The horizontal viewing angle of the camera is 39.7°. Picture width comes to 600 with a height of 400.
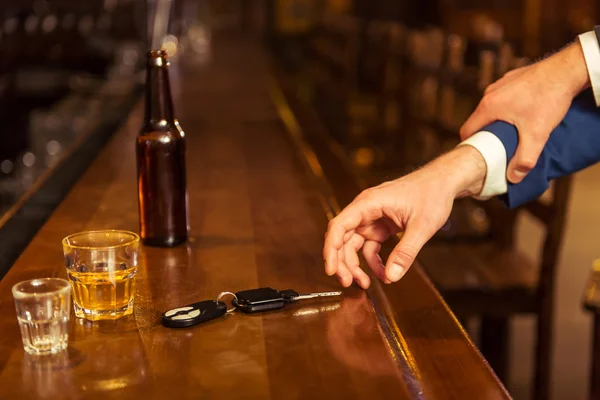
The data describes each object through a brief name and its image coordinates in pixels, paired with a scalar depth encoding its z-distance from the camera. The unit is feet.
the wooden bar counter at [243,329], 2.76
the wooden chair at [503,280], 7.45
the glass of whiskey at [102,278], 3.37
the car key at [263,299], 3.44
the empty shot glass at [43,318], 3.01
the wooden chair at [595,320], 5.61
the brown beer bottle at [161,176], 4.37
